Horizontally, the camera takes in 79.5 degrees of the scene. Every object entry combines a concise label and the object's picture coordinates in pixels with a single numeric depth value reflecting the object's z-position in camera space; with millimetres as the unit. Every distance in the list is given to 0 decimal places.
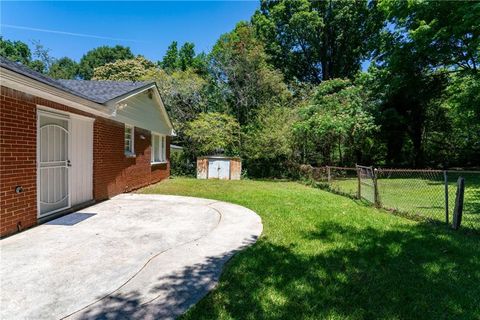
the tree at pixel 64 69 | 41125
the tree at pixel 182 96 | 18984
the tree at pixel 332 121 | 16344
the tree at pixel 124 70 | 28734
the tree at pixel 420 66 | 14570
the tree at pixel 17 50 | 40781
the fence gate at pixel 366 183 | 8205
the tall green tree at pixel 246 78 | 19922
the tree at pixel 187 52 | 40125
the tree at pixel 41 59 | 39500
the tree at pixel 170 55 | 40734
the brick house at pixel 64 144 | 4855
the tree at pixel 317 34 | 26156
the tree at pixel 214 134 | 17469
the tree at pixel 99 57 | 45062
